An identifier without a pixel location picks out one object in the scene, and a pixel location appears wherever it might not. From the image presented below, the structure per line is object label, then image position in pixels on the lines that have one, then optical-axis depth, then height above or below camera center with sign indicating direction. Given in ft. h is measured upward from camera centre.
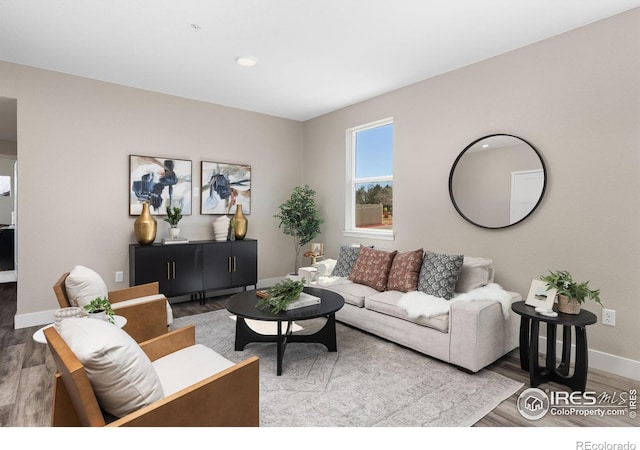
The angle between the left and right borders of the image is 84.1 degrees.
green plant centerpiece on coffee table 8.73 -2.08
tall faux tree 16.66 -0.10
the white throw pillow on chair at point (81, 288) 8.09 -1.78
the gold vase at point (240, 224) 15.75 -0.46
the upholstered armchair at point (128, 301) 8.10 -2.34
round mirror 10.19 +1.17
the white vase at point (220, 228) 15.49 -0.64
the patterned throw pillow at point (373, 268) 11.82 -1.79
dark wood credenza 13.12 -2.12
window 14.85 +1.56
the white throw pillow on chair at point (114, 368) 3.86 -1.77
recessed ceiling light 11.12 +4.87
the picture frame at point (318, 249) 16.01 -1.53
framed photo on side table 7.86 -1.74
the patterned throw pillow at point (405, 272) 11.09 -1.76
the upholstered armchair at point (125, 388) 3.85 -2.17
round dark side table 7.54 -2.93
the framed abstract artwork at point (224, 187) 15.78 +1.20
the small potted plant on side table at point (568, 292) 7.72 -1.58
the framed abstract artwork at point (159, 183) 13.91 +1.18
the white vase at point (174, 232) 14.13 -0.78
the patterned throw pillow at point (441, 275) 10.14 -1.70
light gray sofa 8.39 -2.81
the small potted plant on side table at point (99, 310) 6.22 -1.76
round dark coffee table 8.47 -2.43
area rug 6.72 -3.78
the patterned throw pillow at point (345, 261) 13.24 -1.72
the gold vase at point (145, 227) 13.24 -0.57
